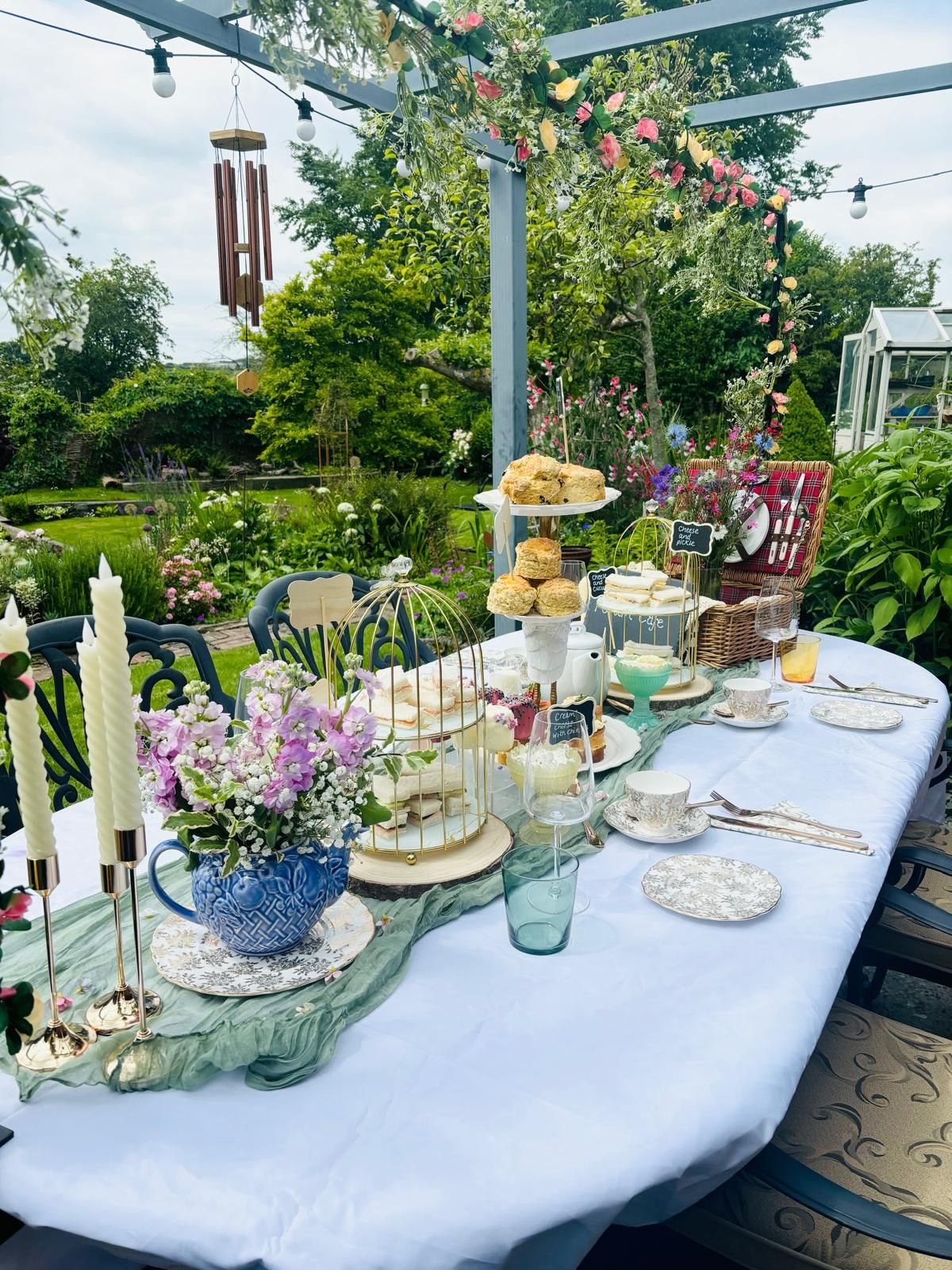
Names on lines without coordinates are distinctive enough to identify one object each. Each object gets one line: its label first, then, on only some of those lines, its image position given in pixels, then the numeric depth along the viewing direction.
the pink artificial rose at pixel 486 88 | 2.47
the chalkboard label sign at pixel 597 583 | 2.23
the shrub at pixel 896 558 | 3.36
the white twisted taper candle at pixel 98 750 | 0.96
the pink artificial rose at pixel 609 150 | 2.89
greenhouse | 10.25
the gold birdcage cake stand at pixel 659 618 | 2.27
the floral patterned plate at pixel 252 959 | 1.13
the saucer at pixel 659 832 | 1.52
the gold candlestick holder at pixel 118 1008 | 1.03
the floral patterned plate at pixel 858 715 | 2.08
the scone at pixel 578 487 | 1.77
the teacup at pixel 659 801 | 1.54
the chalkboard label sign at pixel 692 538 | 2.27
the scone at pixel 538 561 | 1.67
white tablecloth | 0.81
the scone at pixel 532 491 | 1.73
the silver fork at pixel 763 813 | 1.55
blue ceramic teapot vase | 1.10
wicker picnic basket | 2.53
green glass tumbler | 1.20
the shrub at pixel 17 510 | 9.20
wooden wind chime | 3.91
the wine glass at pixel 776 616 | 2.29
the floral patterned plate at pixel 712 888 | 1.30
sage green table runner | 0.97
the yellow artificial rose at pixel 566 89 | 2.63
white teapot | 1.92
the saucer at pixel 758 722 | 2.07
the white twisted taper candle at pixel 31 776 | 0.92
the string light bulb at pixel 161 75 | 3.01
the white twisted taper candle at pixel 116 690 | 0.92
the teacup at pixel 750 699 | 2.09
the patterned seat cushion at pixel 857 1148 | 1.13
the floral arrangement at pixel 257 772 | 1.05
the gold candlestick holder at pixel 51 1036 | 0.95
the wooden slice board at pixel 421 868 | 1.37
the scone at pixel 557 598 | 1.67
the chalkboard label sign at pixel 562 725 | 1.33
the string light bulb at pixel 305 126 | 3.25
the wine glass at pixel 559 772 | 1.30
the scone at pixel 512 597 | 1.65
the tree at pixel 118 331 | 14.06
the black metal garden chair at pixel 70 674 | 1.72
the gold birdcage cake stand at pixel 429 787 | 1.41
